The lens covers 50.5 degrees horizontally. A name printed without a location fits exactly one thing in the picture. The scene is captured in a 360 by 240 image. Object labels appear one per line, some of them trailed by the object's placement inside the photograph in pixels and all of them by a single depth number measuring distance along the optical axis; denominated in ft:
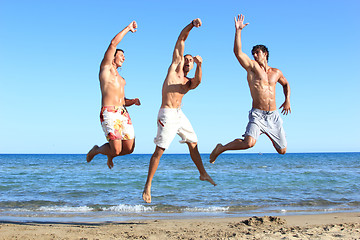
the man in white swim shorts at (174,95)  23.04
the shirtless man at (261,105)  23.48
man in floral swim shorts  23.09
